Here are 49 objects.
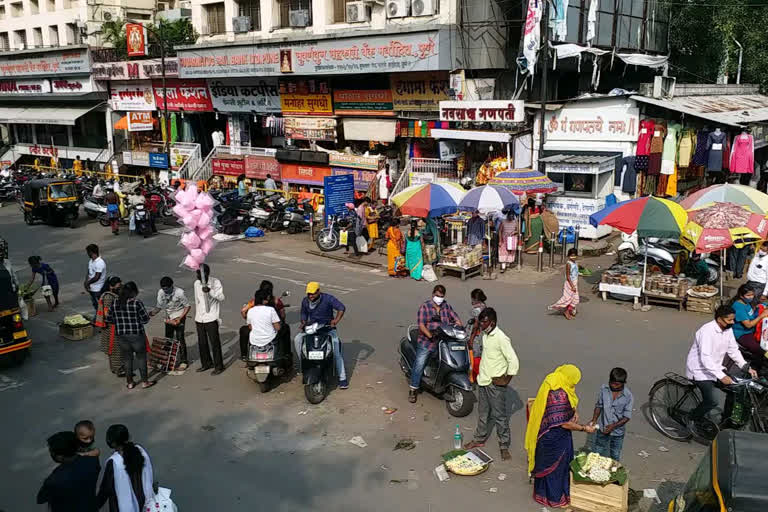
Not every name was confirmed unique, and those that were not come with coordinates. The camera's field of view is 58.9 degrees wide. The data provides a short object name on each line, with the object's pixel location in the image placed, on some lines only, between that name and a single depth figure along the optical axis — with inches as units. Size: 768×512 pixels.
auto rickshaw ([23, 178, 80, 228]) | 913.5
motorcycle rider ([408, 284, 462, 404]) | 330.3
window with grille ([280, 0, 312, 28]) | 984.3
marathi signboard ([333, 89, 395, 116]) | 956.4
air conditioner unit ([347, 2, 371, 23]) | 906.7
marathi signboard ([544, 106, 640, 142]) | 749.9
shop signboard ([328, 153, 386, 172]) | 948.6
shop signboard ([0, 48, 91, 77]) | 1376.7
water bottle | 292.4
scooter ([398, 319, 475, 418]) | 325.7
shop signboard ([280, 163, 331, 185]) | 1010.7
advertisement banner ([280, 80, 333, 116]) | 1023.0
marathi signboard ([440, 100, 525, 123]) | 779.4
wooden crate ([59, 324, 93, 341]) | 467.2
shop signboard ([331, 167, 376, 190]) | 948.0
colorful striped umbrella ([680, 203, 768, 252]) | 467.5
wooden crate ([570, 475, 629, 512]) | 241.3
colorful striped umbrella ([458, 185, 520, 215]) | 592.1
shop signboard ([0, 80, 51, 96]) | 1508.4
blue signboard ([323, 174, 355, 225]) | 772.0
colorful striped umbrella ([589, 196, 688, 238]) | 476.1
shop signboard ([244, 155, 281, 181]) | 1072.2
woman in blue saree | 240.2
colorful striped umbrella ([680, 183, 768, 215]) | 501.7
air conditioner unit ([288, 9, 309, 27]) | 983.6
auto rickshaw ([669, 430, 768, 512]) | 156.6
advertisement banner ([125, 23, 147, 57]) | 1234.0
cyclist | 280.7
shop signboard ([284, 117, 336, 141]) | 1028.5
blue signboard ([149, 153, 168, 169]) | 1257.4
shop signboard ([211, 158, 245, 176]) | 1116.0
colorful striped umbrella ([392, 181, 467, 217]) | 601.6
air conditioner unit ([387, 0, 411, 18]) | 854.5
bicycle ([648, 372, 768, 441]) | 274.5
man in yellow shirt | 276.5
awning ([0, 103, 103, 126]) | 1451.4
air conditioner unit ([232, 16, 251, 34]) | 1061.8
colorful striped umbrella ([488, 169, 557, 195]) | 683.4
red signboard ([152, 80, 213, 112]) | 1207.6
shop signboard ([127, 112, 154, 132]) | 1290.6
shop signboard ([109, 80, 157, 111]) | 1304.1
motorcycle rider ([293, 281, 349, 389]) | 352.5
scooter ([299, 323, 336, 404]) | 343.3
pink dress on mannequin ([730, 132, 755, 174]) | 770.2
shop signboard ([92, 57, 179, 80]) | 1195.9
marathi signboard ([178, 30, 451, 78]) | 829.2
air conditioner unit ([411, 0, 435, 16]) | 830.5
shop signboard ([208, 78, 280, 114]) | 1090.7
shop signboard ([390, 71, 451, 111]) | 877.8
